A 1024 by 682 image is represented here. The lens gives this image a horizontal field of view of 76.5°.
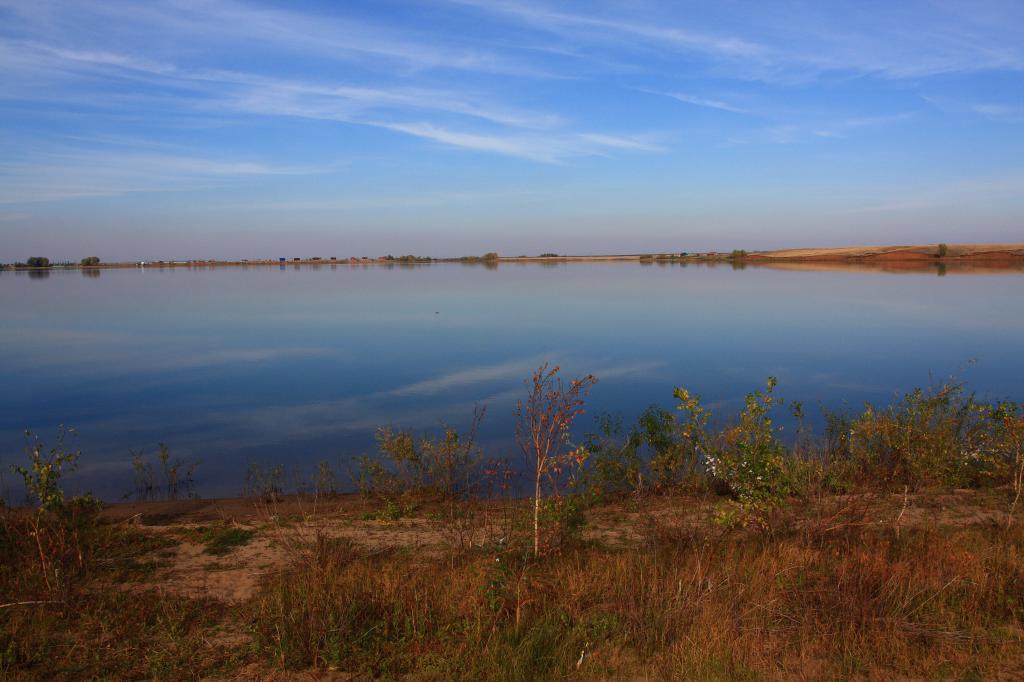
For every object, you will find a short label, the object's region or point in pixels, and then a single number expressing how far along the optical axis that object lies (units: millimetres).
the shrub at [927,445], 7258
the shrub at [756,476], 5375
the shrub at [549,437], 4531
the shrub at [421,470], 7676
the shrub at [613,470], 7375
